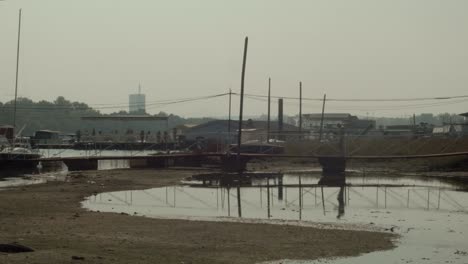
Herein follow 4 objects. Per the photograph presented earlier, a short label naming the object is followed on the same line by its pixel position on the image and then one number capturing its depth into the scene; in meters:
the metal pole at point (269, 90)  81.44
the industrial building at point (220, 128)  88.75
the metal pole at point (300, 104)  89.94
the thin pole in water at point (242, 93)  52.03
